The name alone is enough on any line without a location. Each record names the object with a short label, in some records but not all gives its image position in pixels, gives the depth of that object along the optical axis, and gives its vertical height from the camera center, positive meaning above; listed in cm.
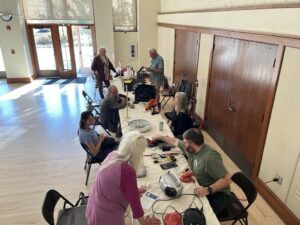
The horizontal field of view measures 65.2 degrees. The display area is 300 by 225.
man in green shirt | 220 -136
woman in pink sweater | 165 -108
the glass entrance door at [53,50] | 916 -100
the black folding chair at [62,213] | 210 -177
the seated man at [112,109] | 406 -138
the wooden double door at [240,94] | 321 -105
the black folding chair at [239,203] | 221 -168
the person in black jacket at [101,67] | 652 -116
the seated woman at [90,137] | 312 -146
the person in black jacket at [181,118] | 378 -141
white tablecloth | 197 -144
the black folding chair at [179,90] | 553 -152
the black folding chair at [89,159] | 322 -181
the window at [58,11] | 879 +45
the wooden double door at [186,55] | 547 -73
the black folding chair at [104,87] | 688 -176
